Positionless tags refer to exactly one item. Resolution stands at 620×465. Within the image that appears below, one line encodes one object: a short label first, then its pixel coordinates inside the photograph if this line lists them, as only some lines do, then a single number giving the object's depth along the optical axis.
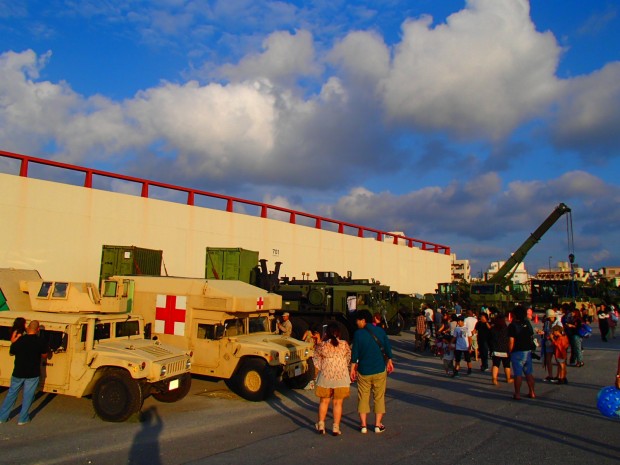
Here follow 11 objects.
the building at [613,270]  155.21
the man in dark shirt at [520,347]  8.83
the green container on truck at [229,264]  18.94
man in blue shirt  6.62
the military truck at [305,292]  18.70
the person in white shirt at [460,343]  11.56
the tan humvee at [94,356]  7.67
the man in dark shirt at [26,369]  7.26
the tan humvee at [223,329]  9.38
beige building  16.19
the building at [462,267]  121.88
